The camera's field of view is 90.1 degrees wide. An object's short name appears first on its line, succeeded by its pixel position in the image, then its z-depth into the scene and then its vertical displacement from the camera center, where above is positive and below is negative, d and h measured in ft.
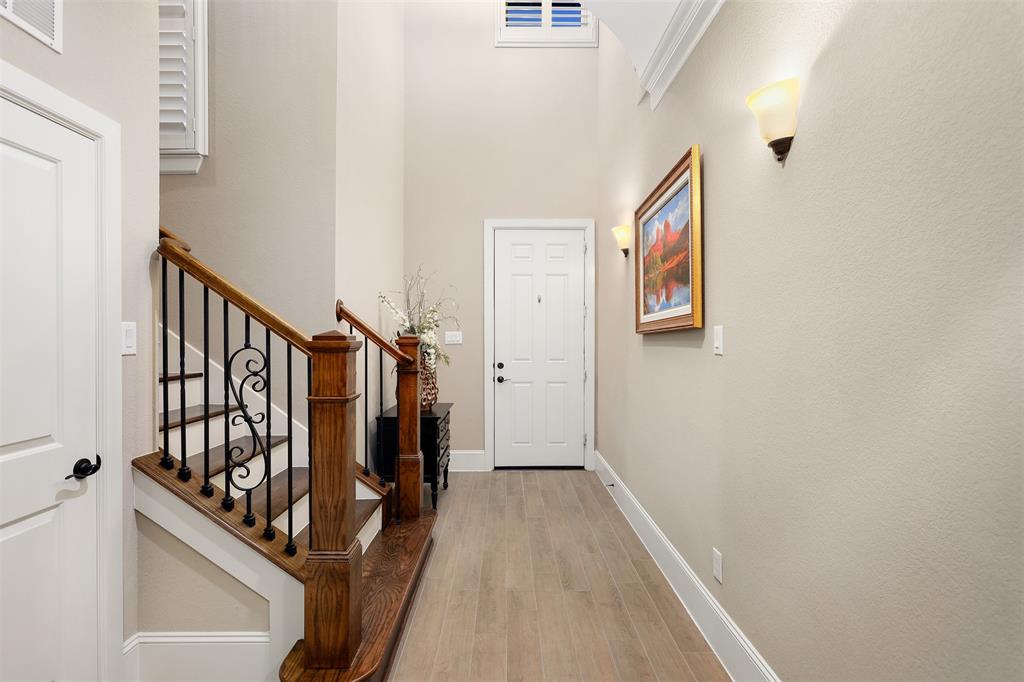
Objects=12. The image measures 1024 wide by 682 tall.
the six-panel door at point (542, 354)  15.88 -0.53
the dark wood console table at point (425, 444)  11.39 -2.46
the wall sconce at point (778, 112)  4.75 +2.15
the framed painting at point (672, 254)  7.18 +1.40
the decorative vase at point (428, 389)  12.73 -1.33
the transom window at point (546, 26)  15.89 +9.73
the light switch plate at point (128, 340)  5.73 -0.06
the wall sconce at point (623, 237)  11.99 +2.39
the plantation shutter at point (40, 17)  4.46 +2.88
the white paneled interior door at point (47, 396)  4.58 -0.60
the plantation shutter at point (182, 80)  9.15 +4.60
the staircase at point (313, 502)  5.61 -2.08
